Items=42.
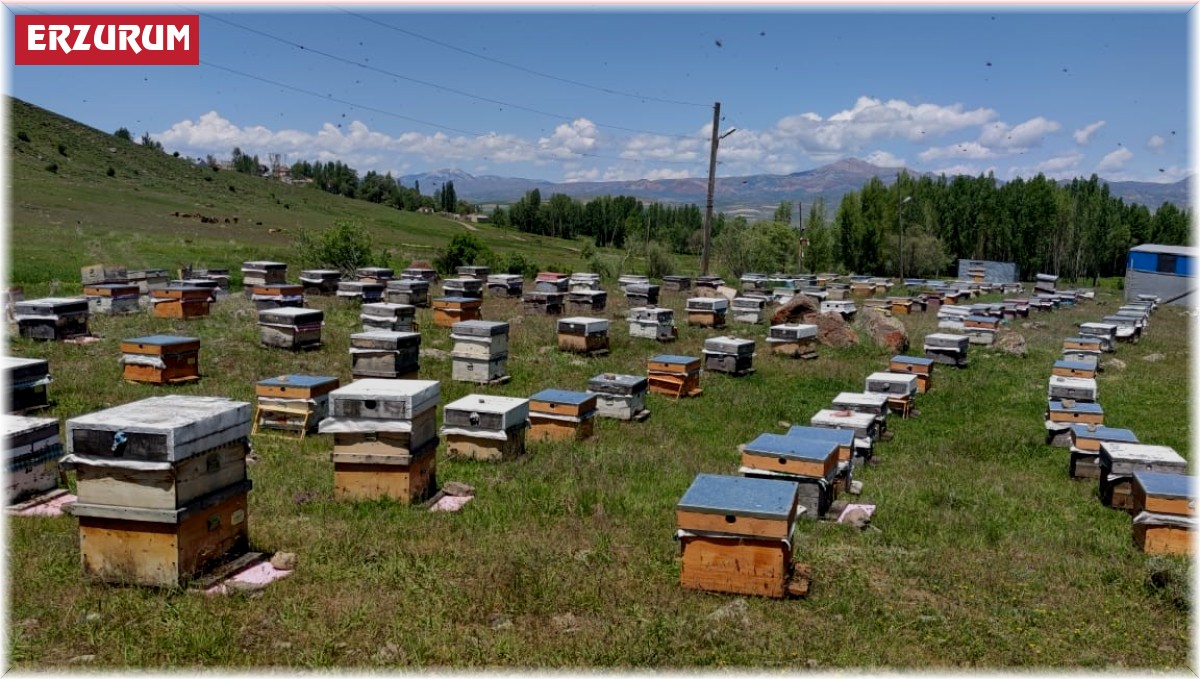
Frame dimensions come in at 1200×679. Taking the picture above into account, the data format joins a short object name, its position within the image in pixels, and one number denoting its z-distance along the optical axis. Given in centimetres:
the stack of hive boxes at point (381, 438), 866
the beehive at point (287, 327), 1878
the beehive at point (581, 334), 2083
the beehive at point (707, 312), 2673
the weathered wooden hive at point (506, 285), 3173
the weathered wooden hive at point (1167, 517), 863
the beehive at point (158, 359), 1517
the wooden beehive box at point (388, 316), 1958
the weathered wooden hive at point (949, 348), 2236
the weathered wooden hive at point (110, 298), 2178
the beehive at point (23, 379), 1201
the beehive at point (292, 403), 1234
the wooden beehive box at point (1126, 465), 1036
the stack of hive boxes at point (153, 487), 620
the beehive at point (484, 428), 1116
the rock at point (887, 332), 2503
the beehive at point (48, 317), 1775
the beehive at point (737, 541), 675
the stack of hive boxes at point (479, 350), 1711
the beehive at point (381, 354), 1560
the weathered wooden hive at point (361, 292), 2633
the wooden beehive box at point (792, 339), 2278
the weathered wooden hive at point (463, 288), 2646
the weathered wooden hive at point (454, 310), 2333
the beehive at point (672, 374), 1725
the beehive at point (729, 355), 2003
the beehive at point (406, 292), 2606
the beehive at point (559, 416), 1299
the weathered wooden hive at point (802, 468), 923
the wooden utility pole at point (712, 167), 3788
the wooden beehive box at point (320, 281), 2855
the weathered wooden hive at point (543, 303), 2725
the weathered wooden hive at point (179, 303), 2162
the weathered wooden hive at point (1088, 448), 1231
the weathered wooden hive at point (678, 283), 3994
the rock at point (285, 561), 711
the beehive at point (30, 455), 829
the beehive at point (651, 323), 2391
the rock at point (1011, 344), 2543
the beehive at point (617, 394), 1508
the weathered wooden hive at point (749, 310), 2920
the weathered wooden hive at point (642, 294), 3045
